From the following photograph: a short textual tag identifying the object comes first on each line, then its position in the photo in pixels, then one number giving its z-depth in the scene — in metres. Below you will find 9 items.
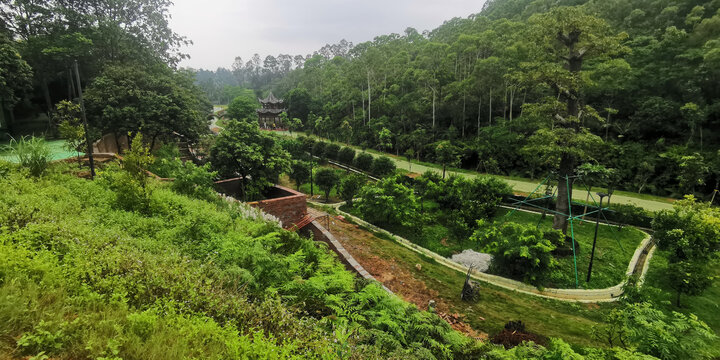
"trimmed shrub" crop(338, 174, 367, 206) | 19.25
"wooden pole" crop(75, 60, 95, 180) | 8.31
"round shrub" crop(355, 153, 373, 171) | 28.14
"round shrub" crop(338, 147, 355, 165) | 31.25
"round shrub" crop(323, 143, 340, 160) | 33.44
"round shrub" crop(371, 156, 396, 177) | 25.59
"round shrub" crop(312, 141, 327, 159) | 34.56
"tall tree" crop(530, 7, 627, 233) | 11.96
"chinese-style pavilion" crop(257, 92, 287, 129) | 58.41
